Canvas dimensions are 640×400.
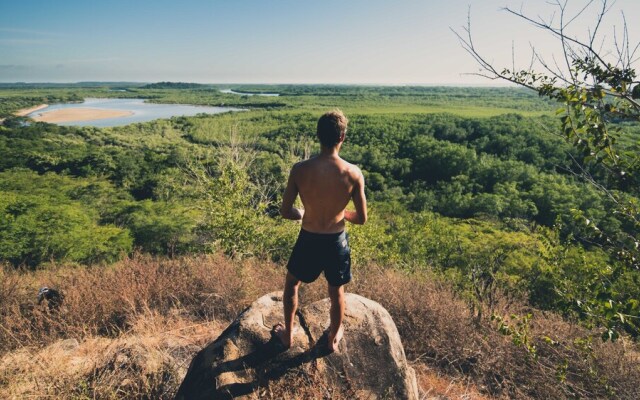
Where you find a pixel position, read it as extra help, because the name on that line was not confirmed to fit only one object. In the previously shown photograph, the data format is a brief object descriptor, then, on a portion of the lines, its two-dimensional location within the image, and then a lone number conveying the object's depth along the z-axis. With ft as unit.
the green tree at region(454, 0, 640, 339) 8.67
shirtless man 9.85
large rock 10.49
